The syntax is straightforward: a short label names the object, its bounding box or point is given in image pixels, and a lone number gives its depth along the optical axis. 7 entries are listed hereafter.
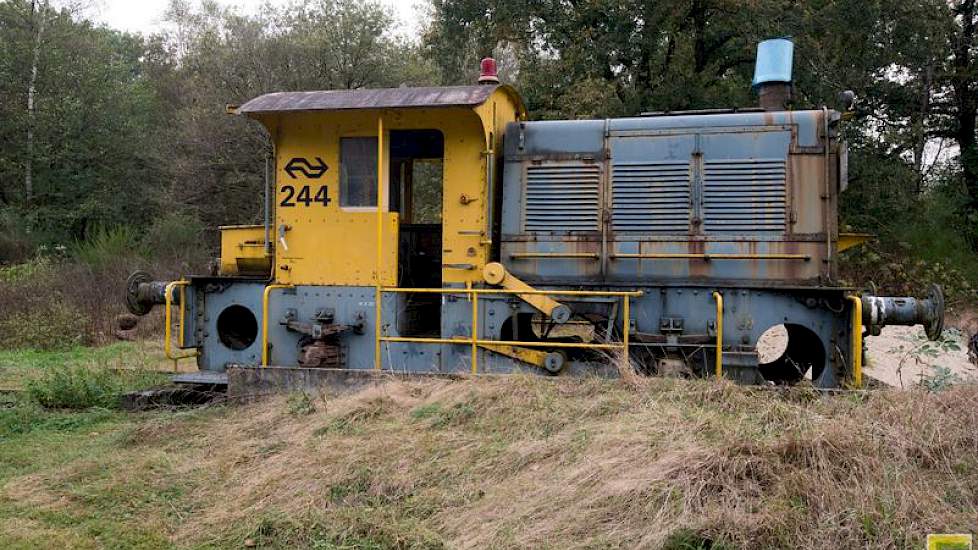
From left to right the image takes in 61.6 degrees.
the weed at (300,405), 7.29
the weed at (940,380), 6.68
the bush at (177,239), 22.94
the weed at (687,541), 4.36
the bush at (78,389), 9.11
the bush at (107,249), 21.11
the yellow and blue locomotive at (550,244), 8.00
